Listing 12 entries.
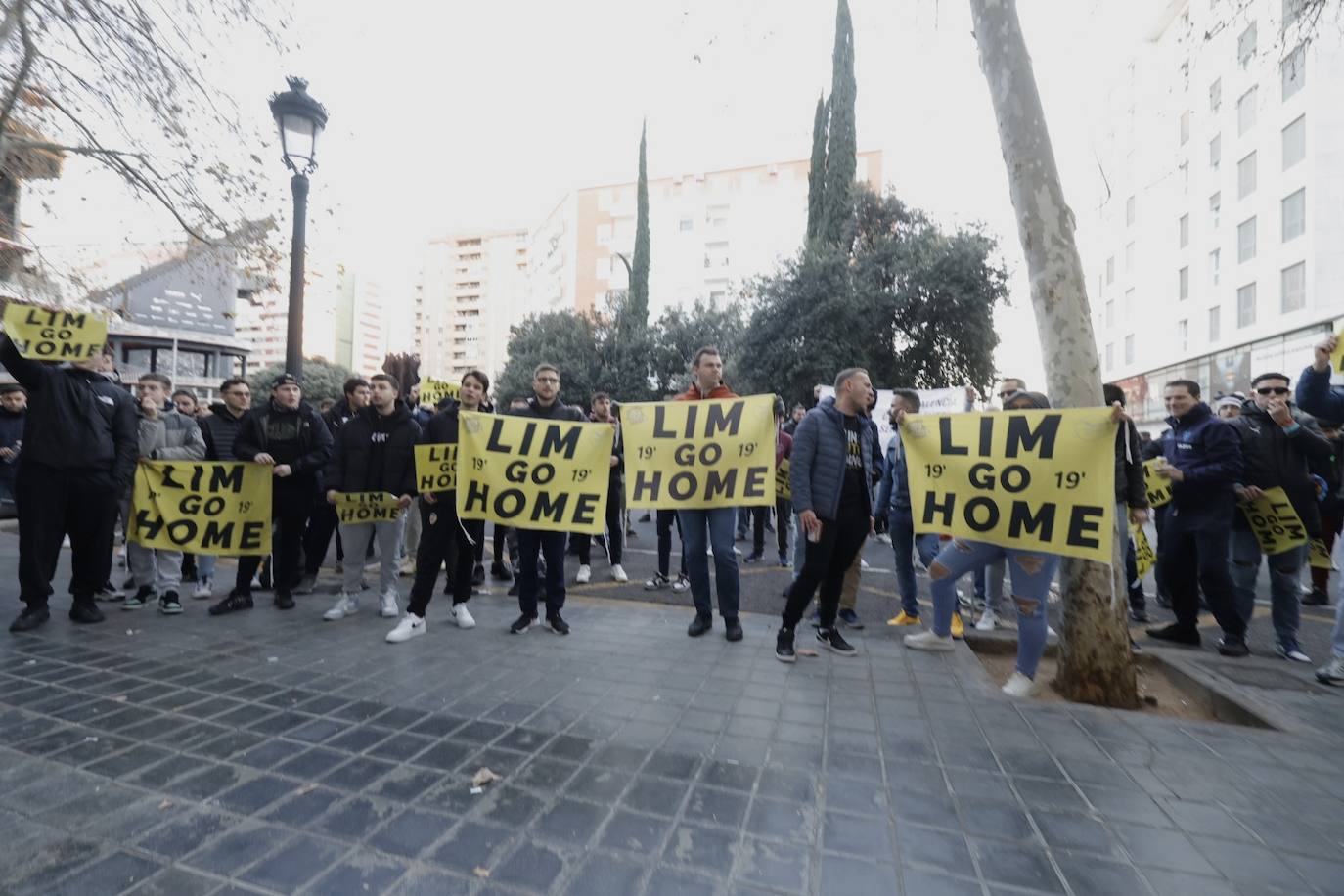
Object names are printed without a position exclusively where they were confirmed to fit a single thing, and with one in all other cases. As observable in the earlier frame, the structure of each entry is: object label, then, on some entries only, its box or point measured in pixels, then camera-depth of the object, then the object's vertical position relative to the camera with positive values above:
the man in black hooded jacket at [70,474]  4.98 -0.21
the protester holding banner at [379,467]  5.60 -0.11
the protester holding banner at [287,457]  5.88 -0.05
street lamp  6.74 +3.13
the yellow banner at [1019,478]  3.89 -0.06
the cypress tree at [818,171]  25.91 +11.29
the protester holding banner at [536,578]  5.16 -0.91
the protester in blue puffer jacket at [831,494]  4.65 -0.21
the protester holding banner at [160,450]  5.71 -0.01
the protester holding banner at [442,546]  5.07 -0.71
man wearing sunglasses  4.98 +0.00
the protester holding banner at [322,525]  6.40 -0.71
